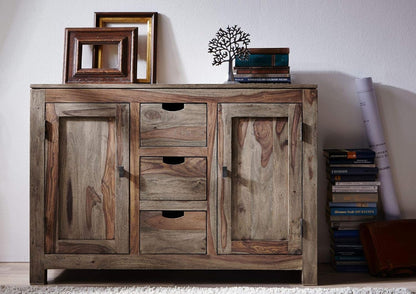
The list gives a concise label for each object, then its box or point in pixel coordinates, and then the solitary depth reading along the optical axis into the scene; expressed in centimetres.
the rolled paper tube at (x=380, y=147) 224
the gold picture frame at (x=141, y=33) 232
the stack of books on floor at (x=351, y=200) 214
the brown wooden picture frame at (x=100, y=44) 220
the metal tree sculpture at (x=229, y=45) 211
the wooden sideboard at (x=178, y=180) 189
